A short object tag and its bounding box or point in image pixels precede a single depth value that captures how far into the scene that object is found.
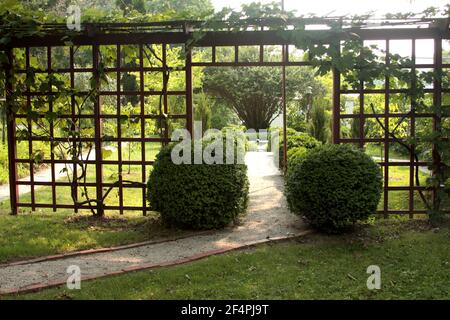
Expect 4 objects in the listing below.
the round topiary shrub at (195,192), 6.19
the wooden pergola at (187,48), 6.35
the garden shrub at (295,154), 6.27
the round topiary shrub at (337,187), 5.79
